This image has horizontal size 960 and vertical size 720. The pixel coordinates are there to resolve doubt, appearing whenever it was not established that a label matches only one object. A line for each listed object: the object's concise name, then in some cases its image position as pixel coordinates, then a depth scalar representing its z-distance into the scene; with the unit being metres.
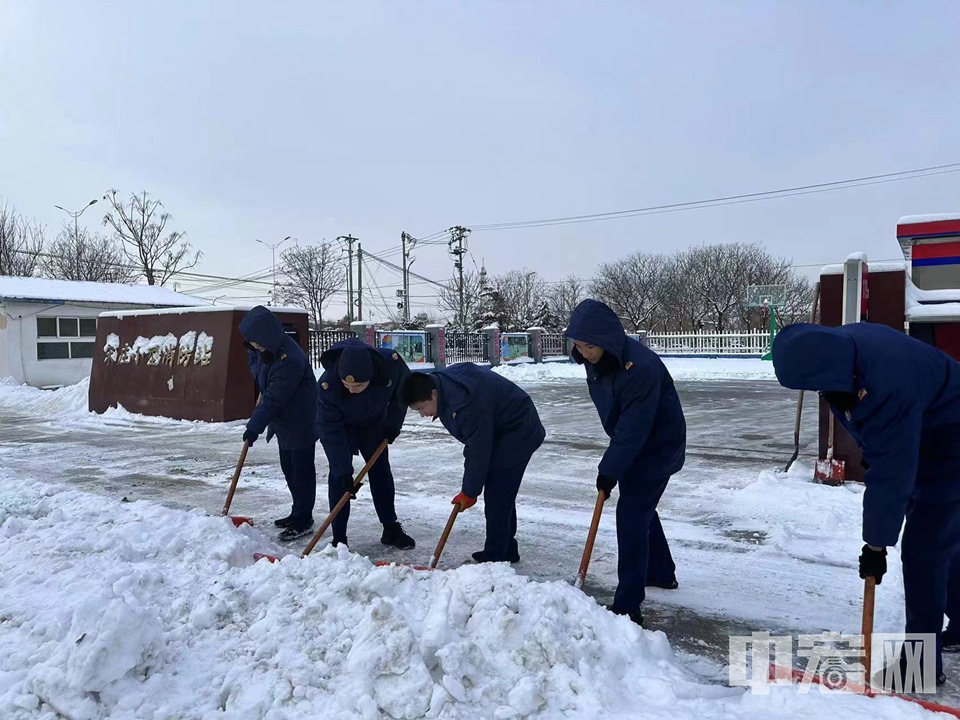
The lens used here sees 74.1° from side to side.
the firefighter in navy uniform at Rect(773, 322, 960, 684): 2.28
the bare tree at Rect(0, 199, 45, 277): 28.73
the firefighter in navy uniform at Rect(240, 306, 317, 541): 4.66
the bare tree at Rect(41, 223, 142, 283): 31.91
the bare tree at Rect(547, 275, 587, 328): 48.57
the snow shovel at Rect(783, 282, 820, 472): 5.72
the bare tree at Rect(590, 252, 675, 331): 41.28
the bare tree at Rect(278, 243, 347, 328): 38.97
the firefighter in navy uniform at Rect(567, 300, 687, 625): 3.04
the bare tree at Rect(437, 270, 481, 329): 36.38
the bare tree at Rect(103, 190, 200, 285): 34.25
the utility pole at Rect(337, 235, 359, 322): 37.53
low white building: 16.94
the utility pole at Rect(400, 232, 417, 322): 36.78
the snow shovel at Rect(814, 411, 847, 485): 5.52
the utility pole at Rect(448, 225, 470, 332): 36.86
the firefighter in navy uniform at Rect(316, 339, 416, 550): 3.97
